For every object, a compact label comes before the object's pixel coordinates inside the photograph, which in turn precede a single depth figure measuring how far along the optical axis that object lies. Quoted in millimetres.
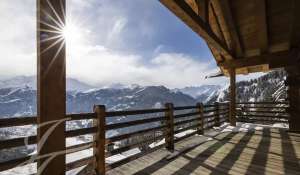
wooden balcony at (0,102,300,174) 1968
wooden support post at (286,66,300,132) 4895
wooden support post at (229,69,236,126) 6308
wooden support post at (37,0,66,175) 1317
